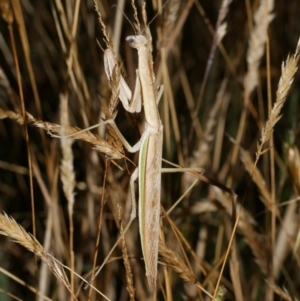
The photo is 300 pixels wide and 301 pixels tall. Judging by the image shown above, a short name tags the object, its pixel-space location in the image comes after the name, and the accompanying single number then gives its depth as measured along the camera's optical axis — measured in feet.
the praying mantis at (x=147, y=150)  0.72
